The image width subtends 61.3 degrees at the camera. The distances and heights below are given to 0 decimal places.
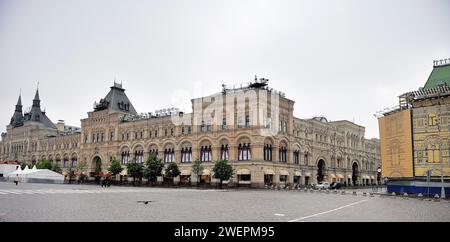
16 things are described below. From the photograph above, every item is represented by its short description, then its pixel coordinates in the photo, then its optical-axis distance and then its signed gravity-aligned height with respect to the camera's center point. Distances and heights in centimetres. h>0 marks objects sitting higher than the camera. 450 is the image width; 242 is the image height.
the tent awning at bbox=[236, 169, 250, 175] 5395 -173
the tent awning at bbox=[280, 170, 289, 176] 5693 -194
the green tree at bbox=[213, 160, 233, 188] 5253 -146
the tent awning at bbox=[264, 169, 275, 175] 5399 -172
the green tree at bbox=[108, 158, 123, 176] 6638 -146
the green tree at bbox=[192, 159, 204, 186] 5591 -113
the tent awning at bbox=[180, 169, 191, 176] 6053 -204
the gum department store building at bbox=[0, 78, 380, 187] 5516 +324
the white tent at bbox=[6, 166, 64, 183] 6688 -309
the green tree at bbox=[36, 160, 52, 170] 8250 -148
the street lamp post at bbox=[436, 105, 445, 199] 3347 +11
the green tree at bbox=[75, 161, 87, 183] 7590 -217
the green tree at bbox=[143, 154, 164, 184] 6053 -127
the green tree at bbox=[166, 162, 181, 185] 5906 -168
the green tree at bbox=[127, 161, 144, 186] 6344 -168
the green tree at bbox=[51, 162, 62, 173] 8226 -211
